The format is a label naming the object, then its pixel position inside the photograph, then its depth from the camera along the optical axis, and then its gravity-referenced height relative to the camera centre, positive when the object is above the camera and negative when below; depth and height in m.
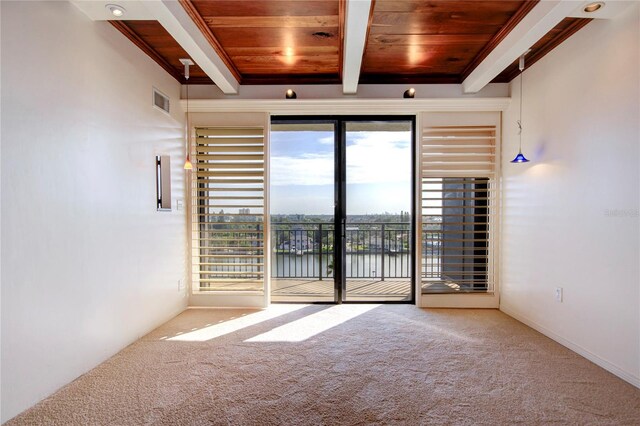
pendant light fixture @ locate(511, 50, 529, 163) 3.03 +0.54
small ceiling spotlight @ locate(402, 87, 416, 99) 3.62 +1.40
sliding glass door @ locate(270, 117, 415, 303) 3.94 +0.36
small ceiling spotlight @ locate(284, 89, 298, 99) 3.68 +1.41
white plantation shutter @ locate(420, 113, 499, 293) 3.76 +0.25
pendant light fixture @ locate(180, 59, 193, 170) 3.19 +1.07
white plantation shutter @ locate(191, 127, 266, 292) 3.80 +0.06
